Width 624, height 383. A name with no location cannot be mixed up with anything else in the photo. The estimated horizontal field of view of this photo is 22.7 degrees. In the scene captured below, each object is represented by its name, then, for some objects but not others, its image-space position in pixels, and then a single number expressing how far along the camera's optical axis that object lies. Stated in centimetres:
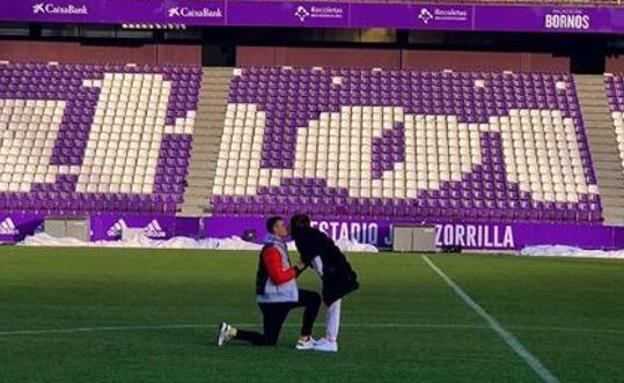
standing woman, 1645
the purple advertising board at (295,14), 5719
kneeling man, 1680
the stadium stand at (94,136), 5206
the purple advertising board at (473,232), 4812
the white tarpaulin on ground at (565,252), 4650
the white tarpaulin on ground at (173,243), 4719
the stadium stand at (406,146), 5159
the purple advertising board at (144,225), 4881
